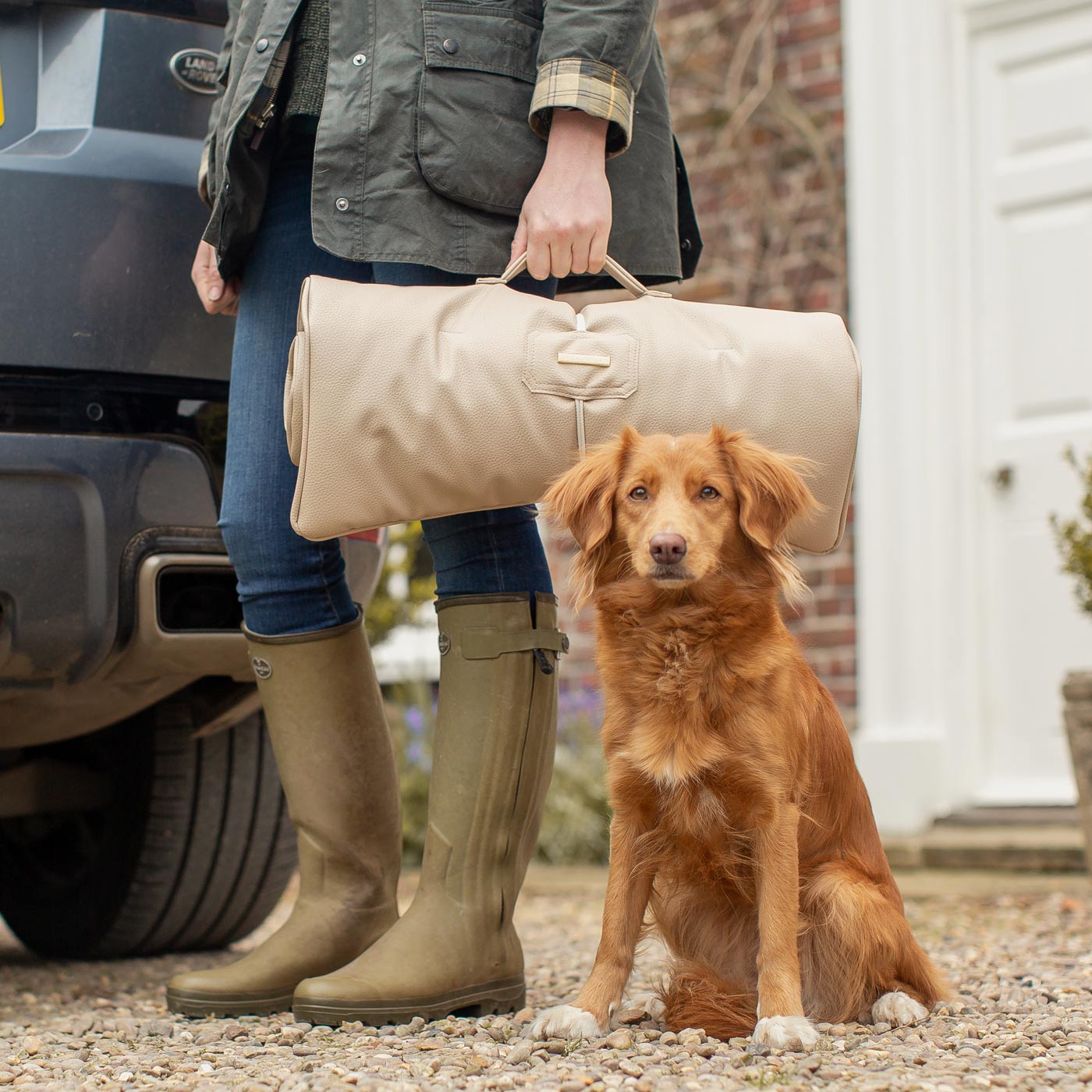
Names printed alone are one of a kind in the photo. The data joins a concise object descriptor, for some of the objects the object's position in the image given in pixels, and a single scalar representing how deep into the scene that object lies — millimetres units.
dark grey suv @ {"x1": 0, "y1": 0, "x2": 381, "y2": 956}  2305
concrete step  4566
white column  5215
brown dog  2104
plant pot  3564
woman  2166
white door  5125
